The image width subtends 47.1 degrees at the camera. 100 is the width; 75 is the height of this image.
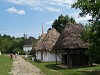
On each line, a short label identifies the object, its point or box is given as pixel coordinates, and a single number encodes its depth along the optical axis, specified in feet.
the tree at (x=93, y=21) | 30.31
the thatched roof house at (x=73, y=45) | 43.49
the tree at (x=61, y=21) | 92.71
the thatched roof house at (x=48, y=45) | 65.39
